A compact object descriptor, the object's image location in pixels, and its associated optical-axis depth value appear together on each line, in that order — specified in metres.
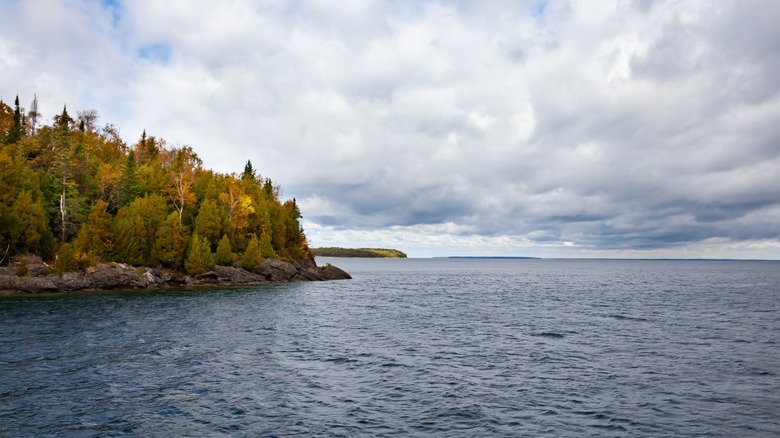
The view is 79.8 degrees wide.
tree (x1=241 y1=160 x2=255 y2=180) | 155.25
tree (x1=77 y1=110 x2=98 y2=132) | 158.30
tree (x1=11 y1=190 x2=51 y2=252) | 83.38
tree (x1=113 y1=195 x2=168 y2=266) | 92.44
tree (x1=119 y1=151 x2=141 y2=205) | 107.59
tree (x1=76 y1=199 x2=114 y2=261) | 87.88
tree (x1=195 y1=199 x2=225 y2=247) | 108.81
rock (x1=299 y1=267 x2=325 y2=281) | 130.50
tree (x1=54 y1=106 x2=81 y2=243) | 93.88
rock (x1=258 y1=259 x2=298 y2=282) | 116.81
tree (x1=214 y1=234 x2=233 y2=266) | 108.50
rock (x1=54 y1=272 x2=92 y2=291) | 80.75
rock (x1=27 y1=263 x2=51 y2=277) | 81.51
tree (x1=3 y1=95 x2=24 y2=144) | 115.12
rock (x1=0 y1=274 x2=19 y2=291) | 76.38
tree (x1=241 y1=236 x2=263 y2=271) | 112.29
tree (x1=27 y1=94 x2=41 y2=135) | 149.50
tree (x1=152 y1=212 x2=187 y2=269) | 97.81
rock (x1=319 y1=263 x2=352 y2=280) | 142.25
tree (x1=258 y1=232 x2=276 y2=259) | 121.02
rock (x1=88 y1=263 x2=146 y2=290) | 84.75
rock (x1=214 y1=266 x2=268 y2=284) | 105.57
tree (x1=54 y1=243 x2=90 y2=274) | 83.12
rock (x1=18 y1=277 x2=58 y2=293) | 77.69
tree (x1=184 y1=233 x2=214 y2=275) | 100.50
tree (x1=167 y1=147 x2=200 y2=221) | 113.56
